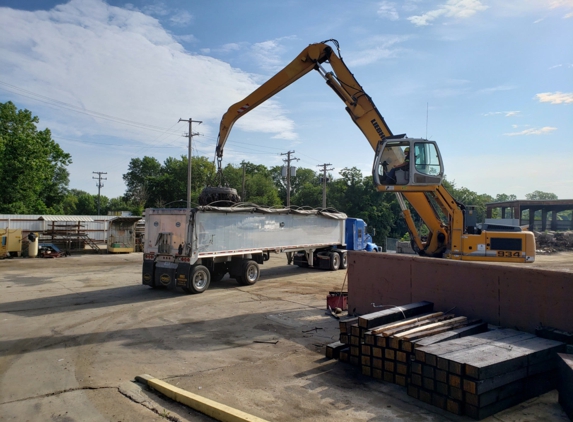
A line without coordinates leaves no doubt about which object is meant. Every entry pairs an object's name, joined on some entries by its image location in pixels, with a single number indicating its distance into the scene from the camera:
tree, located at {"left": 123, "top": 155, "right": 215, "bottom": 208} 58.41
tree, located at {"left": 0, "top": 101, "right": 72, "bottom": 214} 35.53
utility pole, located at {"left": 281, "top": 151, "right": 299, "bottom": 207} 49.38
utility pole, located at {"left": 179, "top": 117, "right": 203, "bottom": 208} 39.13
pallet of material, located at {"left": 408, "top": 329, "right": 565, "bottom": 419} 5.14
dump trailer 13.74
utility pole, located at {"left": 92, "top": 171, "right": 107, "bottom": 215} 75.26
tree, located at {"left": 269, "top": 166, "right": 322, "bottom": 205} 85.16
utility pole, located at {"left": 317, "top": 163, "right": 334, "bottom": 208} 50.36
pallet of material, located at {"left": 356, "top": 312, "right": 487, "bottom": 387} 6.23
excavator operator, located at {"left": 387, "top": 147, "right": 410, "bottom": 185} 10.53
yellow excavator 10.32
